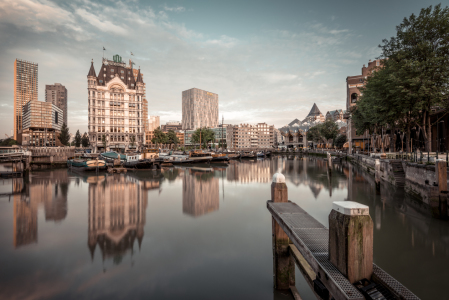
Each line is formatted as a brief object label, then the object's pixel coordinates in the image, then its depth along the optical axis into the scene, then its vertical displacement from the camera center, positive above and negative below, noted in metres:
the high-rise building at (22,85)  164.25 +44.68
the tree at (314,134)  91.25 +5.28
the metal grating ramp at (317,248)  2.97 -1.79
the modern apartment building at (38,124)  123.32 +12.76
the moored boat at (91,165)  36.93 -3.08
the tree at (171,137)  93.96 +3.73
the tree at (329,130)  81.81 +5.91
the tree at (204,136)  104.12 +4.56
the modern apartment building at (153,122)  183.57 +19.89
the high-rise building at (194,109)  190.12 +30.82
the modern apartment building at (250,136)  152.00 +7.12
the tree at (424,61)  18.64 +7.04
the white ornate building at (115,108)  83.88 +14.49
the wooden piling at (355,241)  3.08 -1.27
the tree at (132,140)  84.36 +2.32
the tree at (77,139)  88.75 +2.72
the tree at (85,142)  95.60 +1.67
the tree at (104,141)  81.62 +1.82
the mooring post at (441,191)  11.45 -2.21
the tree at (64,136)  79.56 +3.30
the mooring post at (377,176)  18.59 -2.41
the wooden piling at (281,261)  6.04 -3.04
